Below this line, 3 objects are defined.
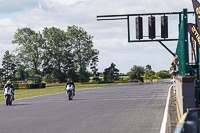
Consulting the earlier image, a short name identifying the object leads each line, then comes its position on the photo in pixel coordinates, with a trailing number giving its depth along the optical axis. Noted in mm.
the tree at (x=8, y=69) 130250
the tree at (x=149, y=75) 148400
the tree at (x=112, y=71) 136125
